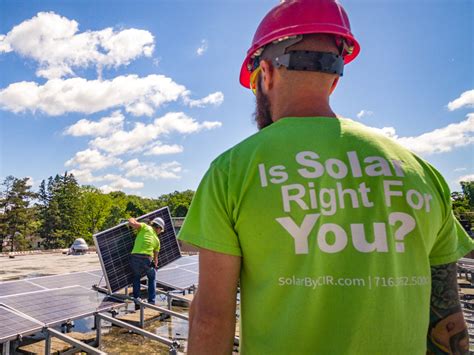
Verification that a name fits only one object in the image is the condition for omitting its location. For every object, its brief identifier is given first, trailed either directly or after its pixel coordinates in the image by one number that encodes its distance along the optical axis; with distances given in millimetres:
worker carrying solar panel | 7600
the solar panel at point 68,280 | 7191
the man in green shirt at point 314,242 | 1039
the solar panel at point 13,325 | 4254
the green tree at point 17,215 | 54469
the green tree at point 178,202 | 70875
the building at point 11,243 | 54688
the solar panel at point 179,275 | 8424
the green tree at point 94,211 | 61562
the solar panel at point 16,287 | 6417
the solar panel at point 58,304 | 5131
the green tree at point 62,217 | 57594
